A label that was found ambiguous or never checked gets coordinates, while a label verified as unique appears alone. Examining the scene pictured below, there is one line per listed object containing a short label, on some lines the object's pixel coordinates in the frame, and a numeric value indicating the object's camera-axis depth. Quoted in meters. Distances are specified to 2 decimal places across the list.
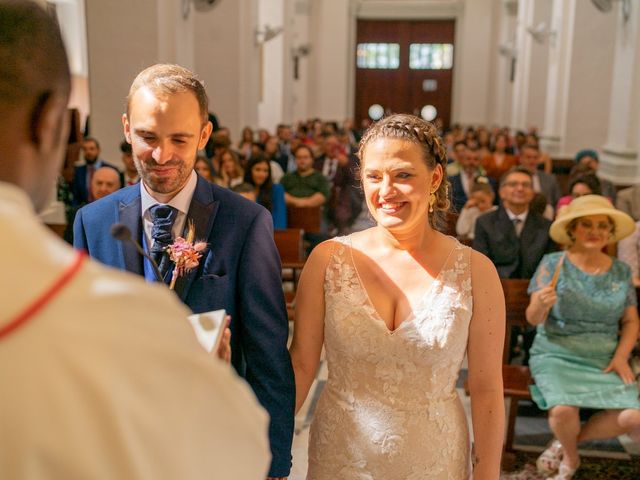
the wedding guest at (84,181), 6.81
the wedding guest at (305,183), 8.15
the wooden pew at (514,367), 4.09
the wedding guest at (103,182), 5.50
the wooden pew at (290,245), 5.91
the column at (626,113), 8.66
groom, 1.80
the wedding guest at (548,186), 7.59
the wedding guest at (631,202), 6.43
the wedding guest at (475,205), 6.60
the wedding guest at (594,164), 7.17
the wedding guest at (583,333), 3.85
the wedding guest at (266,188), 6.71
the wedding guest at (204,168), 6.57
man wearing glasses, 5.38
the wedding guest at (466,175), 7.80
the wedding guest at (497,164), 10.17
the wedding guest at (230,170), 7.18
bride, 2.11
